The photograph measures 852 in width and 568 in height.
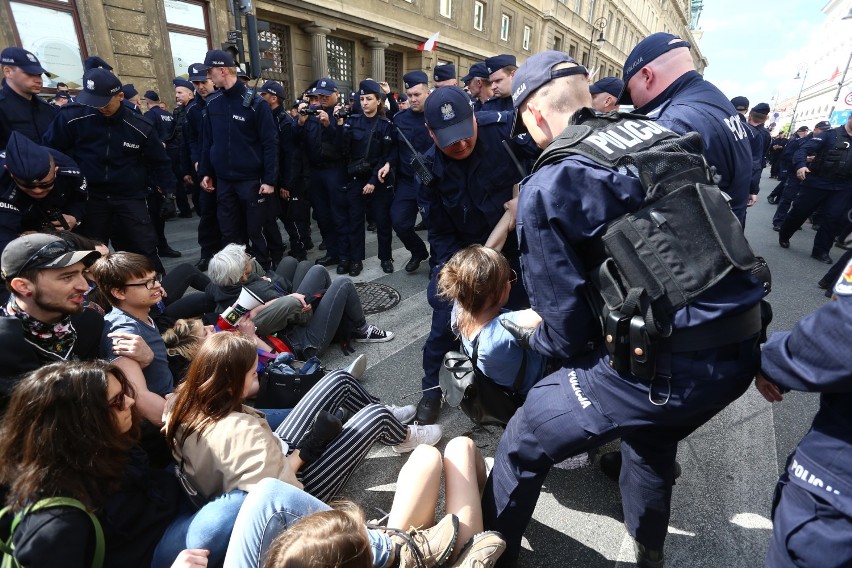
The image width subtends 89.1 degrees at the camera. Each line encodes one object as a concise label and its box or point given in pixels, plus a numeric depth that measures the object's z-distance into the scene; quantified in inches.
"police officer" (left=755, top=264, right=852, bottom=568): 39.2
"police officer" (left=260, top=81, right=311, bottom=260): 211.5
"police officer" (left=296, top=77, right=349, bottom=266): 212.1
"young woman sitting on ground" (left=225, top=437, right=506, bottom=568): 43.6
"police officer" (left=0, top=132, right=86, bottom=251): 123.6
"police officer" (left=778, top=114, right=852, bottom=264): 216.4
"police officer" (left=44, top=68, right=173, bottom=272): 157.9
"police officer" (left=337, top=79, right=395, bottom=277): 207.2
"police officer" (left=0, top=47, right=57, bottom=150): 160.7
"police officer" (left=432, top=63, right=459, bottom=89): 247.6
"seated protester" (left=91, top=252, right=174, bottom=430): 81.9
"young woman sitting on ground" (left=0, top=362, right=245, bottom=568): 47.2
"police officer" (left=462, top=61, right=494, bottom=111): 252.2
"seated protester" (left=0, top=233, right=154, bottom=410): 70.1
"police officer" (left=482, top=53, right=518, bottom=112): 211.0
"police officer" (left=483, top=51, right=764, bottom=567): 50.4
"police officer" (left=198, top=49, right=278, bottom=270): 180.5
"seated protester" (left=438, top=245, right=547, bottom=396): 75.2
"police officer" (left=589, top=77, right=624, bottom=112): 211.2
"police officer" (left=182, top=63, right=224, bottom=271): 202.5
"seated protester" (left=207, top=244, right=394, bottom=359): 123.3
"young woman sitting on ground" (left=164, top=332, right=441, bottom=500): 62.0
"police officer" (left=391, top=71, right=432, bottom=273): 199.2
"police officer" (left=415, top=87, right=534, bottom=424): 98.9
